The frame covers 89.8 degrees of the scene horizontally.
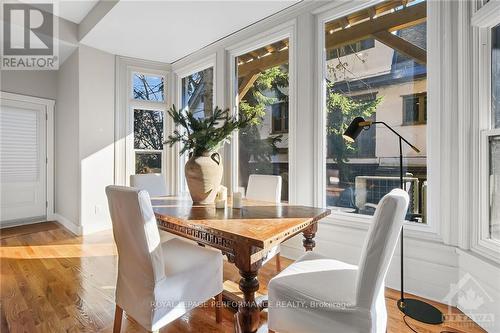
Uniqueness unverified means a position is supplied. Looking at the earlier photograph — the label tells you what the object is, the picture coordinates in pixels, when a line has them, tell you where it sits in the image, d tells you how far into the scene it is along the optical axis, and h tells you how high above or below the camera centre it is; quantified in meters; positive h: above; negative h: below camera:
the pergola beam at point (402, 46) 2.16 +1.09
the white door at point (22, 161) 4.10 +0.10
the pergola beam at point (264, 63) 3.07 +1.36
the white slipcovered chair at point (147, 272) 1.22 -0.57
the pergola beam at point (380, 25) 2.17 +1.36
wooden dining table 1.22 -0.33
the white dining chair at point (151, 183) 2.58 -0.17
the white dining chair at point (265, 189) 2.37 -0.22
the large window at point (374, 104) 2.19 +0.60
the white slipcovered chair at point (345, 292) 1.02 -0.59
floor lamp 1.77 -1.06
